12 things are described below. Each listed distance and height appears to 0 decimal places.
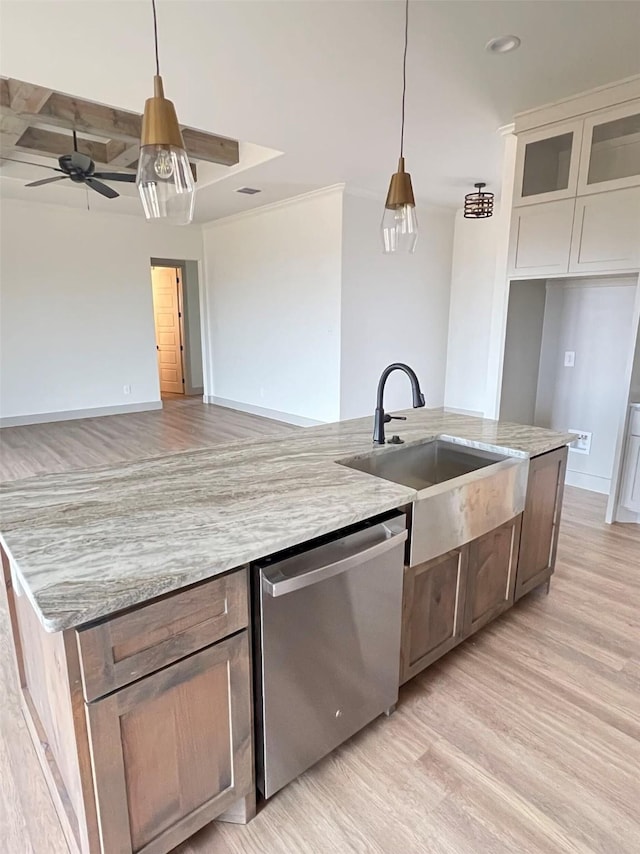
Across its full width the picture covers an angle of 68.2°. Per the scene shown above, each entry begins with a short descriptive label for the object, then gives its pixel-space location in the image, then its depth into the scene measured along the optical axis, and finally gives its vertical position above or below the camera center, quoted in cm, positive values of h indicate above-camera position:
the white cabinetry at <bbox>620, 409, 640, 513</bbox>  331 -95
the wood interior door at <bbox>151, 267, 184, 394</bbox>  872 +10
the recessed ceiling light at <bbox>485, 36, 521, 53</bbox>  255 +155
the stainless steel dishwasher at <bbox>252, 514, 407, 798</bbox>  127 -92
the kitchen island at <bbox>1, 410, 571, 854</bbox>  100 -66
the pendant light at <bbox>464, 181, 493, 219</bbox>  491 +133
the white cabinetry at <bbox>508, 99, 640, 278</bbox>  306 +92
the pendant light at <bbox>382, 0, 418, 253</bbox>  204 +51
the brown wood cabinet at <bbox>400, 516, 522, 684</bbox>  175 -105
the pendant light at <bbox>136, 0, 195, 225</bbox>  136 +50
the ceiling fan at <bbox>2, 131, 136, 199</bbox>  391 +133
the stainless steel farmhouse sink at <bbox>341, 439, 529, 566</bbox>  167 -64
